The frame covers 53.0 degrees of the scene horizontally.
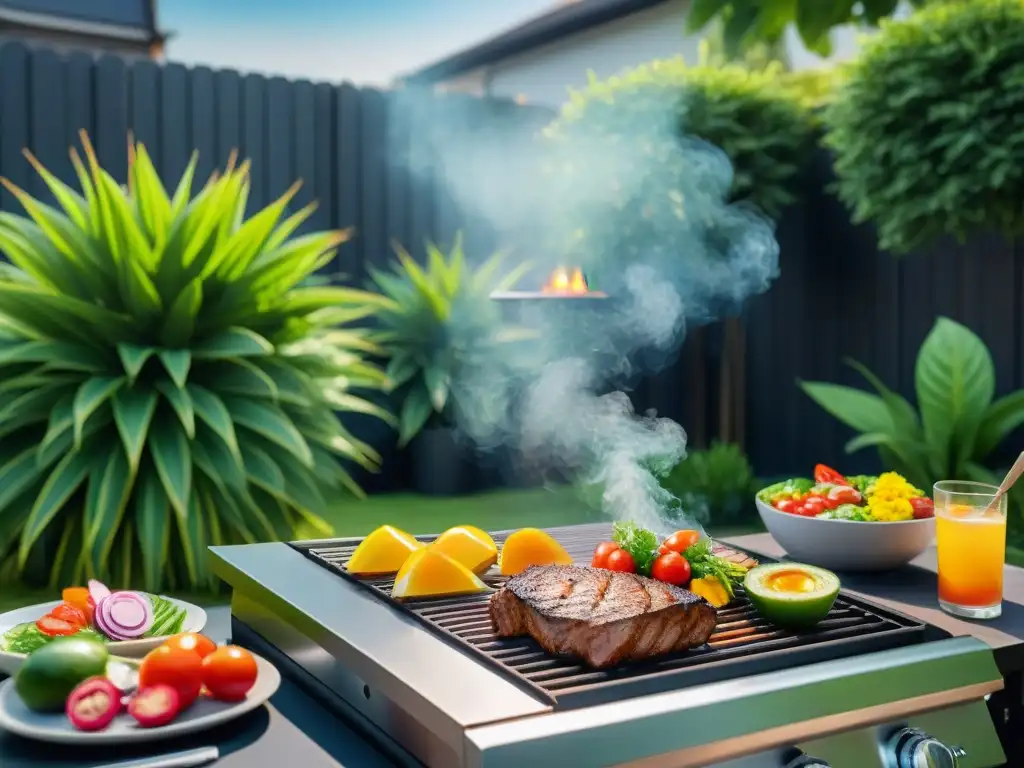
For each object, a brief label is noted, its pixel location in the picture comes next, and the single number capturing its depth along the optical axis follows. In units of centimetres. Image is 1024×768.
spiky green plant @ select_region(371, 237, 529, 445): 623
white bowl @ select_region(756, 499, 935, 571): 190
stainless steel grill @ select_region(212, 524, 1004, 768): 118
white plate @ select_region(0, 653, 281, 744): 130
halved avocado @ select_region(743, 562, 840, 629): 151
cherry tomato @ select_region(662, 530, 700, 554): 178
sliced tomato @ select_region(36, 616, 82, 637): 168
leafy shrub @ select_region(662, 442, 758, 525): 575
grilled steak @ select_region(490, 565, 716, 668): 134
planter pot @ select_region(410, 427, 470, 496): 638
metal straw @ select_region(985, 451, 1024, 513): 165
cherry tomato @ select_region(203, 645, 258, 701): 141
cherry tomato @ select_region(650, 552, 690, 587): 169
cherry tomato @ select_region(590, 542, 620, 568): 181
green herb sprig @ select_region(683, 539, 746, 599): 169
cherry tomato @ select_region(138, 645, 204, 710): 138
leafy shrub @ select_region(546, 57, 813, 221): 601
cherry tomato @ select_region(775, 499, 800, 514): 204
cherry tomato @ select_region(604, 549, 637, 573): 177
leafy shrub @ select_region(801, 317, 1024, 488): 518
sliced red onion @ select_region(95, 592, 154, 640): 170
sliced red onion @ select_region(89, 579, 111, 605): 177
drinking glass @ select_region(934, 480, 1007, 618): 166
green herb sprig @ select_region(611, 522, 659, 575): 176
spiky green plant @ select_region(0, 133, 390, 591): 364
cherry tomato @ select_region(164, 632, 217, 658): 142
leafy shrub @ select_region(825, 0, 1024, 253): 477
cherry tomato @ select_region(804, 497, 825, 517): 200
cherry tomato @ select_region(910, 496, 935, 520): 197
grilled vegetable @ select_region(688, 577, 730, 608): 166
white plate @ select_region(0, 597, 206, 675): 160
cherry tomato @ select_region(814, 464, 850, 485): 222
